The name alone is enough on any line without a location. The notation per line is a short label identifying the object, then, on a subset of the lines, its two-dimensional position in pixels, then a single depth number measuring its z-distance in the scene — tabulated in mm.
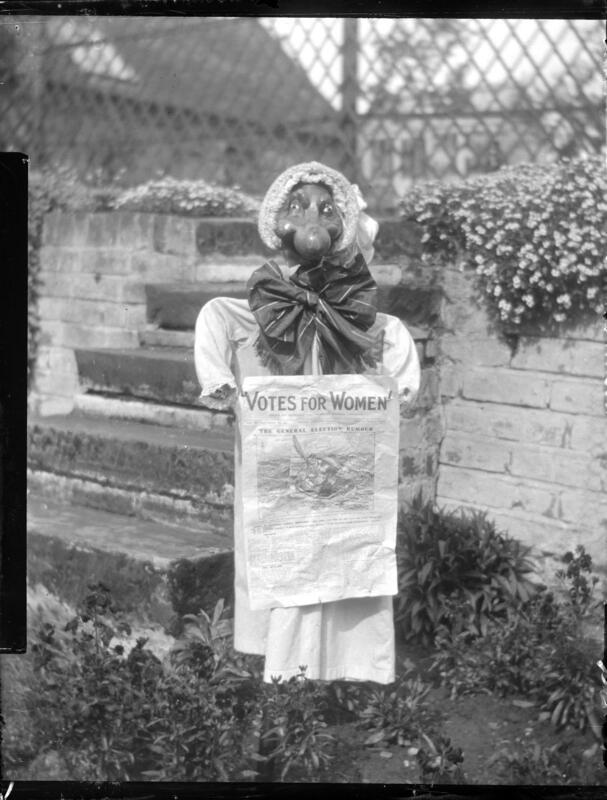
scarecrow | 3389
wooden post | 5646
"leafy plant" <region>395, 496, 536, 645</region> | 4160
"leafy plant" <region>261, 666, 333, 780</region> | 3535
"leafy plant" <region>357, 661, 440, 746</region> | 3701
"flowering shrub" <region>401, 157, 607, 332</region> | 4191
